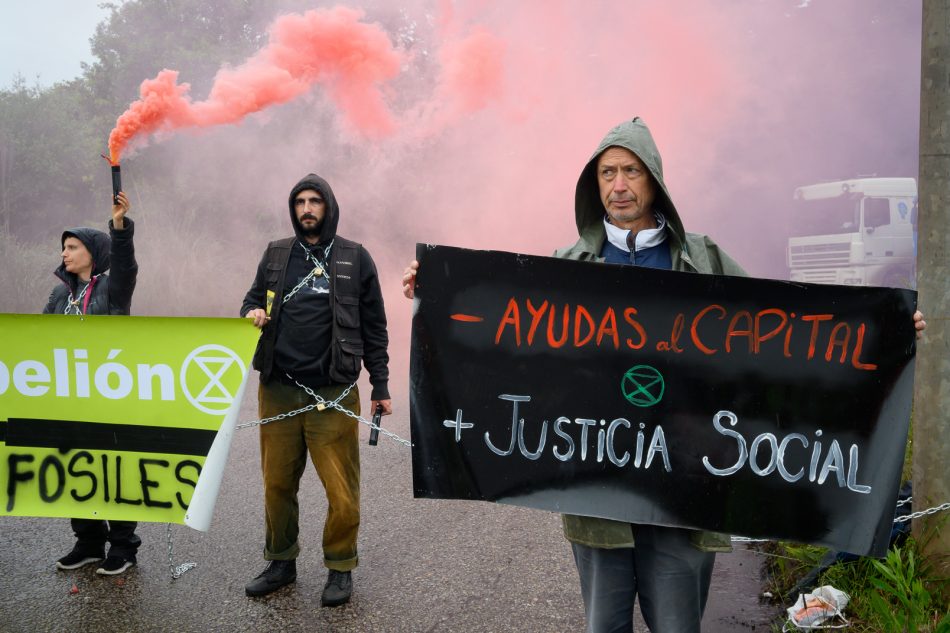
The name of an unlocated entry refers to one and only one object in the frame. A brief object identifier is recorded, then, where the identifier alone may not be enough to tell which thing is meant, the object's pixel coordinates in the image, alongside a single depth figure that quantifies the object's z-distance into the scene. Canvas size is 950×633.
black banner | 2.38
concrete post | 3.19
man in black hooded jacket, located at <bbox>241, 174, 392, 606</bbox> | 3.69
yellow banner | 3.38
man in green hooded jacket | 2.30
